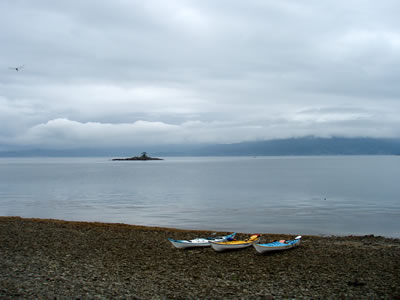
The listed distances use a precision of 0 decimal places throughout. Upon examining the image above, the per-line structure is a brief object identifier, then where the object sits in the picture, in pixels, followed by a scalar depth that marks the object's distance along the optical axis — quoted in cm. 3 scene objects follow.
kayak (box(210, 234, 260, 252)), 2048
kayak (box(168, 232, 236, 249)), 2106
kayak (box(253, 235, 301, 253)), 1972
